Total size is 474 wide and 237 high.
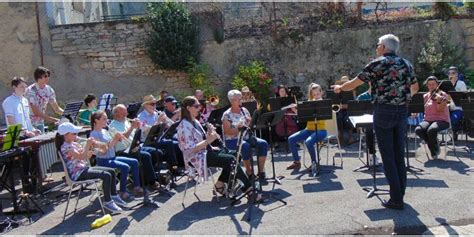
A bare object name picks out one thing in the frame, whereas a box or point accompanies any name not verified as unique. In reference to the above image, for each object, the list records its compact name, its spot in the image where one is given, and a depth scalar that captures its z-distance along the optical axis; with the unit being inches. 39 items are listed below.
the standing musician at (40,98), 314.3
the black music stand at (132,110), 370.9
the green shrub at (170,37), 537.0
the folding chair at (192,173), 245.2
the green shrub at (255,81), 530.6
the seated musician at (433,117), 324.5
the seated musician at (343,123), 402.7
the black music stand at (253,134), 234.5
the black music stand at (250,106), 344.5
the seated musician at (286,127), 399.5
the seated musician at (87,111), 353.4
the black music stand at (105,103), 413.2
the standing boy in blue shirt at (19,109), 286.7
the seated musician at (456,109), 367.9
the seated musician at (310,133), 311.0
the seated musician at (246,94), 401.2
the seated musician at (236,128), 275.1
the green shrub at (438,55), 534.9
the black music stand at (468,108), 323.3
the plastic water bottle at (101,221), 217.2
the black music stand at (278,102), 375.1
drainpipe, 546.3
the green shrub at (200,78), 535.8
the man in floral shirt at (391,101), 207.5
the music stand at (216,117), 342.4
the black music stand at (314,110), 285.1
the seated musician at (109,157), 253.8
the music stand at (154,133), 266.1
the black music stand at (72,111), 314.0
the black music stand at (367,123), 238.8
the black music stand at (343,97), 379.2
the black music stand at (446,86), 363.6
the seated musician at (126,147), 279.9
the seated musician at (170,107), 355.3
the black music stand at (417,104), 323.9
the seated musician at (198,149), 242.7
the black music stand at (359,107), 314.5
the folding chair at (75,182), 233.3
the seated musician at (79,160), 233.6
